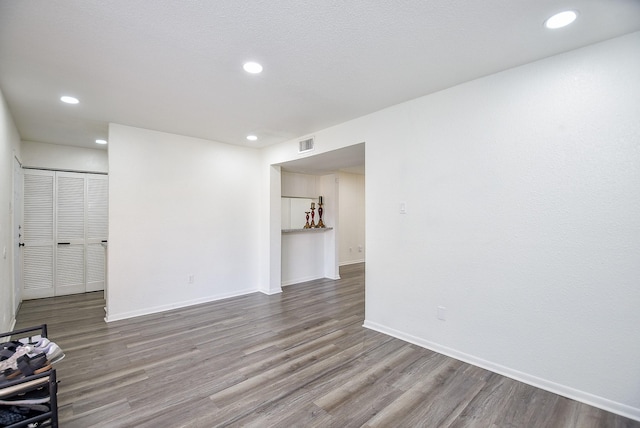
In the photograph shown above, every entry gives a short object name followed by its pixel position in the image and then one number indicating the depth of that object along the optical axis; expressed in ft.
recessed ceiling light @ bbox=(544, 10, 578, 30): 5.87
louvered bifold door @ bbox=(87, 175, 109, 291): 17.34
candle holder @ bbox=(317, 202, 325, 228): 20.85
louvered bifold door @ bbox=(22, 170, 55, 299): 15.57
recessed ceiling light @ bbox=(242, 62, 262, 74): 7.77
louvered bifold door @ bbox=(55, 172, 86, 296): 16.47
